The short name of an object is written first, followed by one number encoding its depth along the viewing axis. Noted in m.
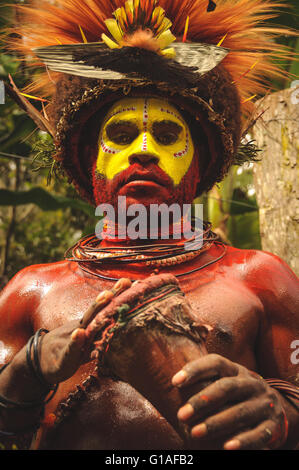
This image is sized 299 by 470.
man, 0.74
